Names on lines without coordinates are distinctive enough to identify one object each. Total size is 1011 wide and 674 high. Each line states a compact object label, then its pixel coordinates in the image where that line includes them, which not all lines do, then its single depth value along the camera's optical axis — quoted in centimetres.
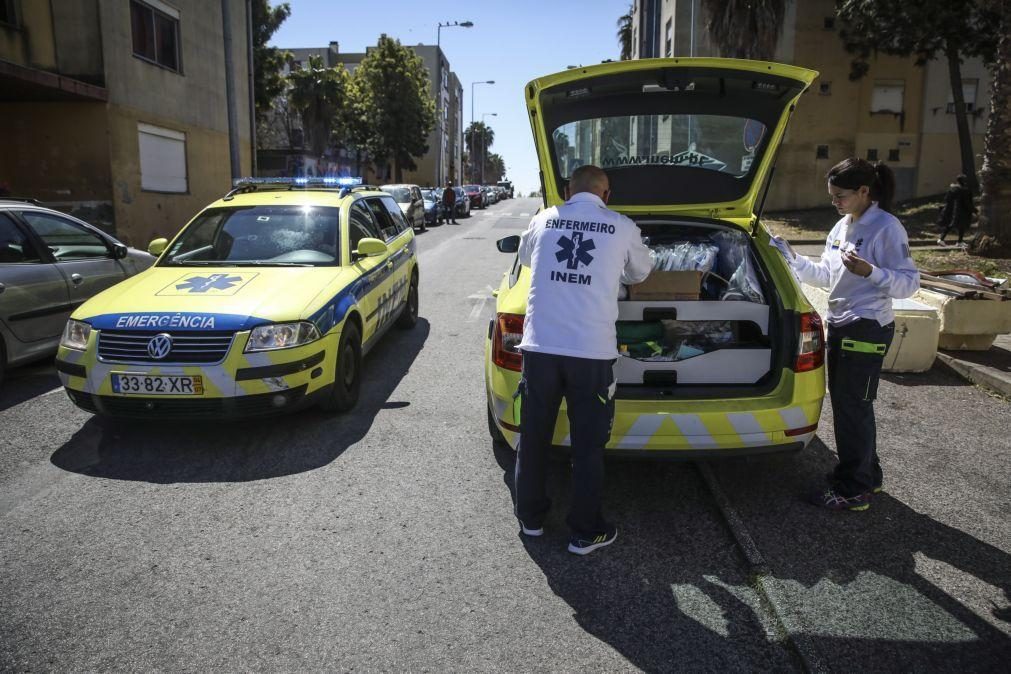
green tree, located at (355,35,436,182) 4691
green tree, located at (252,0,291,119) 3509
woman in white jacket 371
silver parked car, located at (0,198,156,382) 606
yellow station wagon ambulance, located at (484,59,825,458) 374
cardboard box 443
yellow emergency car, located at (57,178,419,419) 458
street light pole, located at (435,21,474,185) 6719
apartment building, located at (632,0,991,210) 2967
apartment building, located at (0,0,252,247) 1476
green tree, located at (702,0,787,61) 2300
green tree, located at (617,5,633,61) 5991
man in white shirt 328
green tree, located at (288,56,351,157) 4675
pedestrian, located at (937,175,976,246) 1766
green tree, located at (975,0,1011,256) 1234
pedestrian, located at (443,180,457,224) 2866
